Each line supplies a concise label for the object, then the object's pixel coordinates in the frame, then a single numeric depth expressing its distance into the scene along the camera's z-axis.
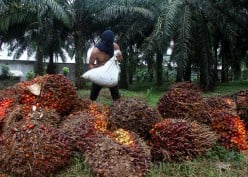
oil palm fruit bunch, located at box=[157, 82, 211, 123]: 5.41
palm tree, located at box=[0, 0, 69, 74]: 13.50
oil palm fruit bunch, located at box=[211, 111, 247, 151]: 5.11
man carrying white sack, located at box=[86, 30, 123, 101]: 6.55
